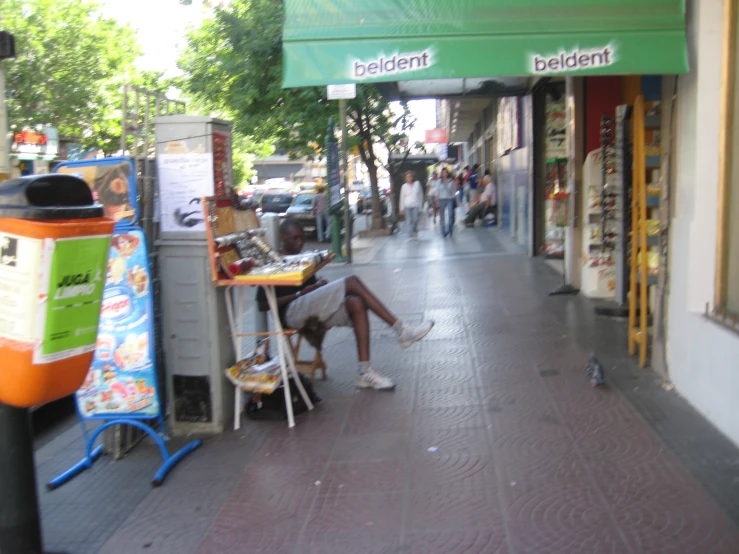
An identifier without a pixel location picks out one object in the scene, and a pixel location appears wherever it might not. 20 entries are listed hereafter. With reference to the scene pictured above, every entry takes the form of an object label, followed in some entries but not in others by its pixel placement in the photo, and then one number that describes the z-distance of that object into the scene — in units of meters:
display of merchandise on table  5.20
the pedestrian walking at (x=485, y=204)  21.94
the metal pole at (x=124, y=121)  4.90
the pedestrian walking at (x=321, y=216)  22.06
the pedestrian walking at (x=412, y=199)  18.98
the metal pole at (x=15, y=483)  3.41
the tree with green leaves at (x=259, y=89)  17.47
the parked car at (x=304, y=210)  23.38
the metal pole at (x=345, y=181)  14.93
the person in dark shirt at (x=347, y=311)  5.94
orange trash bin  3.20
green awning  5.20
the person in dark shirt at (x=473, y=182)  26.36
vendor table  5.46
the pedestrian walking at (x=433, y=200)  21.80
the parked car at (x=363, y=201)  32.40
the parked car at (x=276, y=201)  31.69
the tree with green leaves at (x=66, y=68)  20.52
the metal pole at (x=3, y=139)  6.61
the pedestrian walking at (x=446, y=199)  19.08
